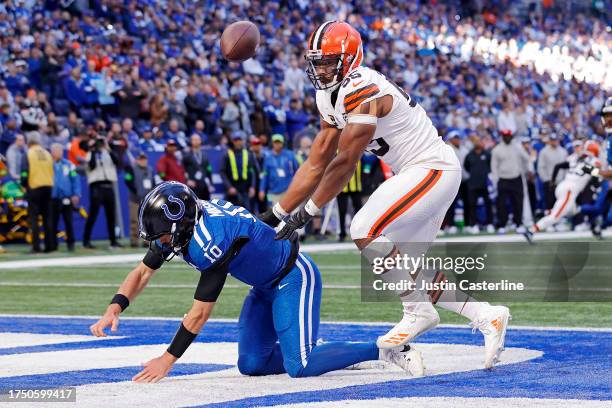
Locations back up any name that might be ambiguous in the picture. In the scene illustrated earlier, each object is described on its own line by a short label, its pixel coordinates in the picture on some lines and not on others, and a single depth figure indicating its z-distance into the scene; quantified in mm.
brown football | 8742
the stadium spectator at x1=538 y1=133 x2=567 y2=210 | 25391
